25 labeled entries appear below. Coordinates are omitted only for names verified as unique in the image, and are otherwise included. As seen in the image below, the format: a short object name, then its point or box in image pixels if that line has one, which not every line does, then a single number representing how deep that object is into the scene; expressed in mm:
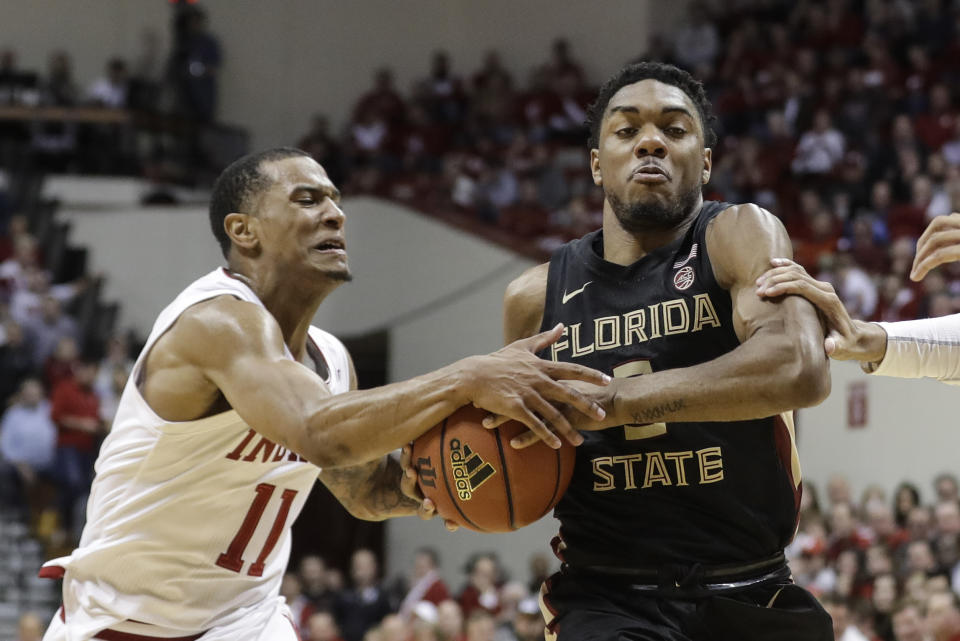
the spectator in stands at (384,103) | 19141
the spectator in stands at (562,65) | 18406
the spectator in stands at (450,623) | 9938
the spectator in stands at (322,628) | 10406
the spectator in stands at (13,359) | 12930
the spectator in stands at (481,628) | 9570
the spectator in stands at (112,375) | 12727
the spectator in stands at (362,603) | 11469
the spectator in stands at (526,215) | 14742
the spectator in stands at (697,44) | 17438
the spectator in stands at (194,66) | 18844
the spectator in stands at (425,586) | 11453
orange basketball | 3645
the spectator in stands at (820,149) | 13859
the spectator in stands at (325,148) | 18094
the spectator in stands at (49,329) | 13469
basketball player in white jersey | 3625
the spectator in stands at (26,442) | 12359
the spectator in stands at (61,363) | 12945
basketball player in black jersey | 3461
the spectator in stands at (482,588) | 11047
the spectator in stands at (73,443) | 12336
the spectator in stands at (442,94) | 18828
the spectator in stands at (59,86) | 17859
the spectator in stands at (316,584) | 11648
